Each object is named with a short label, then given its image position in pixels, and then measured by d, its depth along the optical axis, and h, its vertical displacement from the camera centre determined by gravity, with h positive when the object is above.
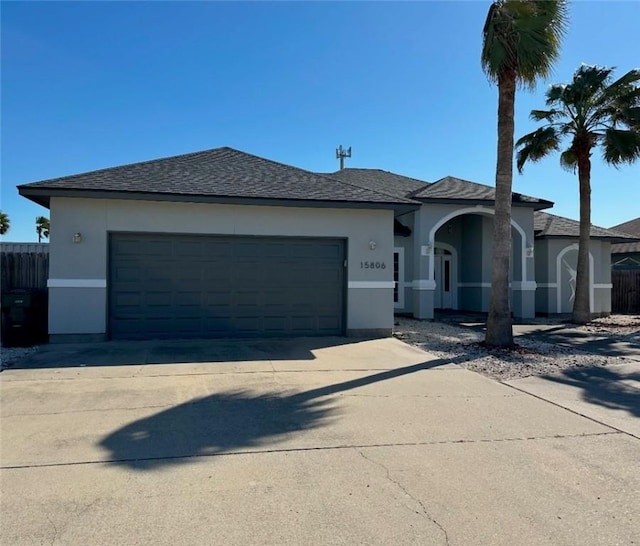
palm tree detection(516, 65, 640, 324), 15.12 +4.78
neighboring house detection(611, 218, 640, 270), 26.68 +1.29
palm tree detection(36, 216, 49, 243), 51.19 +5.26
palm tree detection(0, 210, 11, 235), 34.84 +3.78
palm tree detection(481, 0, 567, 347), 10.64 +4.69
